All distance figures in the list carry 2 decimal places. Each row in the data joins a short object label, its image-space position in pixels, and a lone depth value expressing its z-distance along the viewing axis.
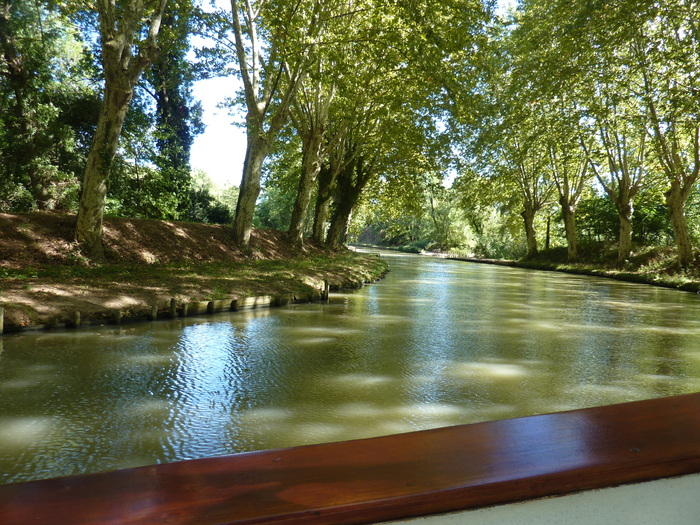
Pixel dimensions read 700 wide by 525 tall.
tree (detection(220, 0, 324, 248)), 12.80
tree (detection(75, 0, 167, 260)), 10.08
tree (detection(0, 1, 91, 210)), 14.89
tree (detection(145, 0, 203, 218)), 14.31
